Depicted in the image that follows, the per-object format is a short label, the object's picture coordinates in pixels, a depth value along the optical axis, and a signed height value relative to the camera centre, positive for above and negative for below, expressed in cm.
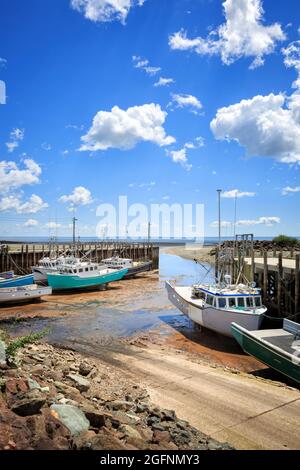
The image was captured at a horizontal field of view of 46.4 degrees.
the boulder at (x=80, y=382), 974 -414
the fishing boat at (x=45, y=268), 3744 -331
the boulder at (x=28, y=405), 654 -319
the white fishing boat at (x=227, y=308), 1806 -379
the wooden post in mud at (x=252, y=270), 2505 -230
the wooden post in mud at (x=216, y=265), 3072 -244
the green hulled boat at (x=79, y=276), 3553 -404
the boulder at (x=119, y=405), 874 -422
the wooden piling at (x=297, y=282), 1955 -246
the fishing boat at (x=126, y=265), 4741 -379
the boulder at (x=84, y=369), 1173 -448
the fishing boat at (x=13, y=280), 3164 -394
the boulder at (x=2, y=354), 913 -317
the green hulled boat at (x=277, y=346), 1252 -428
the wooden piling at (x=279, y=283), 2127 -275
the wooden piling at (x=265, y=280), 2325 -279
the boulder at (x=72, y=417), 649 -350
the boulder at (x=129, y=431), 679 -386
